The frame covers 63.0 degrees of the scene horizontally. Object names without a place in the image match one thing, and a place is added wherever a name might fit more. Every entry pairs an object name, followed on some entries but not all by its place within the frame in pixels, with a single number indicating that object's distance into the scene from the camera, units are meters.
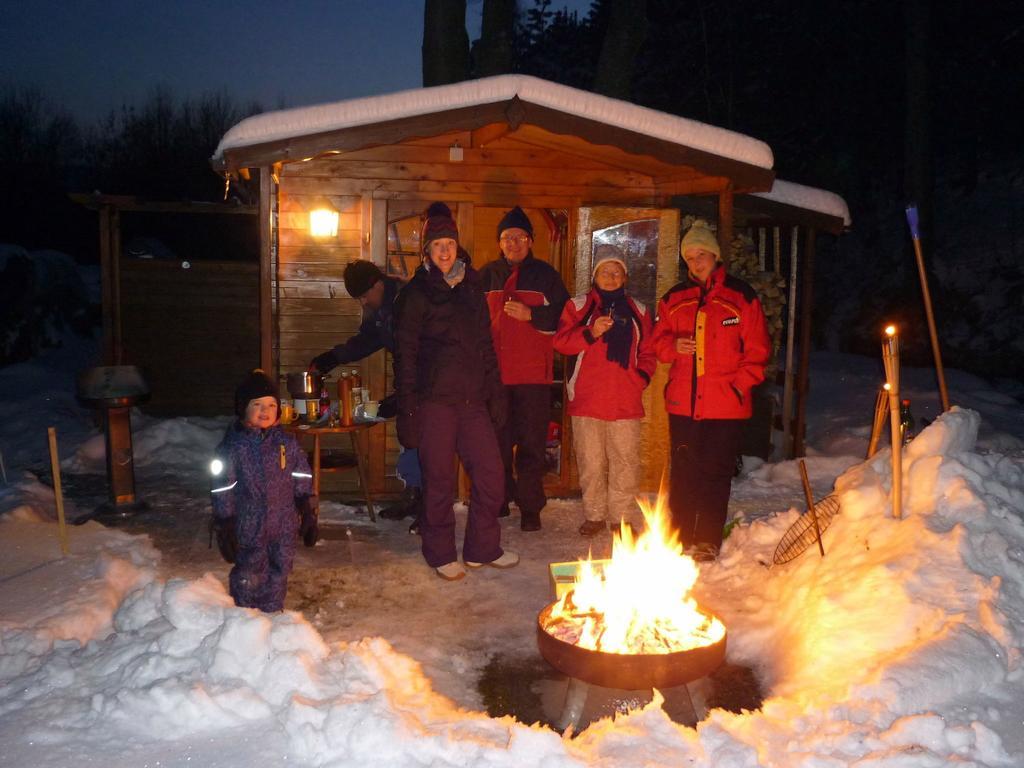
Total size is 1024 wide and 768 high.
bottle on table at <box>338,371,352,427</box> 6.37
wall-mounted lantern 7.18
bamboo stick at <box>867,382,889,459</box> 5.53
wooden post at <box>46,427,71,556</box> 4.92
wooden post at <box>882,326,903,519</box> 4.58
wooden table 6.09
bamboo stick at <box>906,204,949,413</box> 4.97
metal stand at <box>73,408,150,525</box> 7.07
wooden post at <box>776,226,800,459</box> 9.94
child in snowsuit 4.40
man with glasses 6.55
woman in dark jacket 5.37
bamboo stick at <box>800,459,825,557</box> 4.71
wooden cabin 6.82
